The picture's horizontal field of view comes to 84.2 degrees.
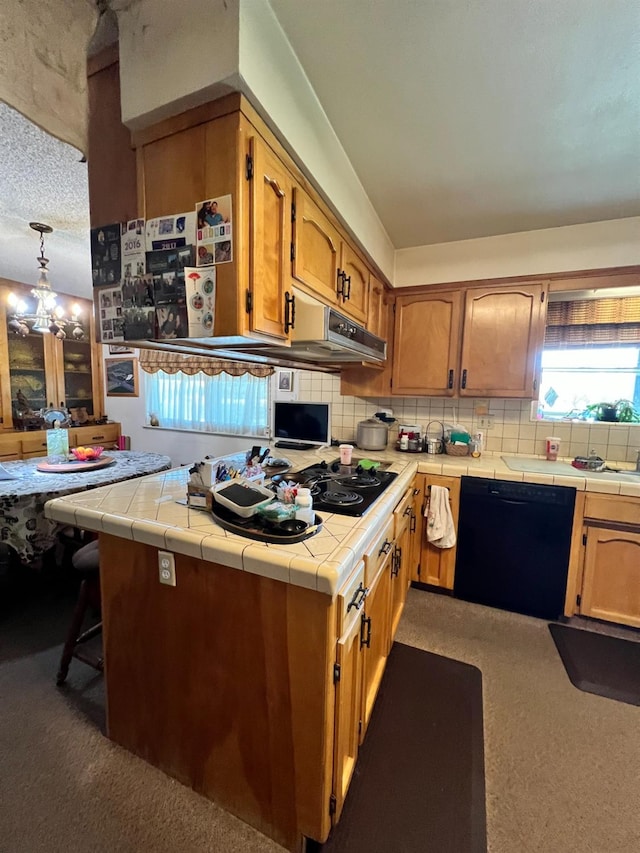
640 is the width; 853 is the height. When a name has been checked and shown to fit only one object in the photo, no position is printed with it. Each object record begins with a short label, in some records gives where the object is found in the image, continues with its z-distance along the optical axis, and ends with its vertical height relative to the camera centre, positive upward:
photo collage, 1.10 +0.38
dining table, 1.98 -0.64
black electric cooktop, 1.40 -0.45
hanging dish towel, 2.27 -0.79
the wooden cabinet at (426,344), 2.52 +0.36
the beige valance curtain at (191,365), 3.37 +0.24
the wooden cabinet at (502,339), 2.33 +0.37
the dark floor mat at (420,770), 1.13 -1.40
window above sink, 2.42 +0.28
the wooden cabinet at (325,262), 1.41 +0.62
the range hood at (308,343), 1.35 +0.21
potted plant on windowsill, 2.40 -0.10
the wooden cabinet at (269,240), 1.11 +0.51
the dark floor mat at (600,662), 1.70 -1.38
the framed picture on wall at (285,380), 3.28 +0.10
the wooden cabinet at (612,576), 2.00 -1.02
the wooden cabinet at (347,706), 1.03 -1.00
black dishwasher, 2.08 -0.91
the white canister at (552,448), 2.47 -0.36
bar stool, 1.60 -0.99
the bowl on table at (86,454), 2.77 -0.53
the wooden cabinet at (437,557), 2.29 -1.10
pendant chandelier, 2.52 +0.59
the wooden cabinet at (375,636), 1.33 -1.03
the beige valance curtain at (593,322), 2.41 +0.53
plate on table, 2.51 -0.58
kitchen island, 0.98 -0.82
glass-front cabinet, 3.49 +0.18
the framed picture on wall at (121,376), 4.38 +0.13
